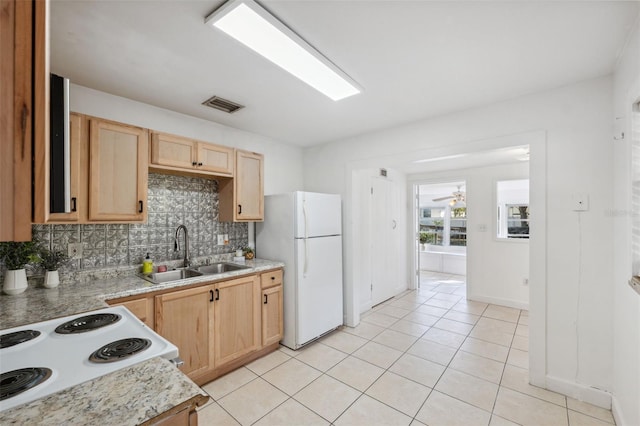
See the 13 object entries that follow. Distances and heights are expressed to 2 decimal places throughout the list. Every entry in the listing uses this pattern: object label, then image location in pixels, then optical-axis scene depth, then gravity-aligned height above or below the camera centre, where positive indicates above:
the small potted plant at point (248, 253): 3.25 -0.44
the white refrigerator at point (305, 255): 3.00 -0.46
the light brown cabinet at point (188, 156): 2.45 +0.54
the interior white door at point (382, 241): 4.36 -0.44
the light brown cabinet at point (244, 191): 3.01 +0.25
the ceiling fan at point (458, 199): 7.21 +0.40
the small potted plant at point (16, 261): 1.84 -0.32
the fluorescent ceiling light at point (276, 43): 1.44 +1.02
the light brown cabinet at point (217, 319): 2.12 -0.91
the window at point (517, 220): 4.60 -0.10
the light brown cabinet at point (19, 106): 0.43 +0.17
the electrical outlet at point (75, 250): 2.22 -0.28
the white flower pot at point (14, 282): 1.84 -0.44
